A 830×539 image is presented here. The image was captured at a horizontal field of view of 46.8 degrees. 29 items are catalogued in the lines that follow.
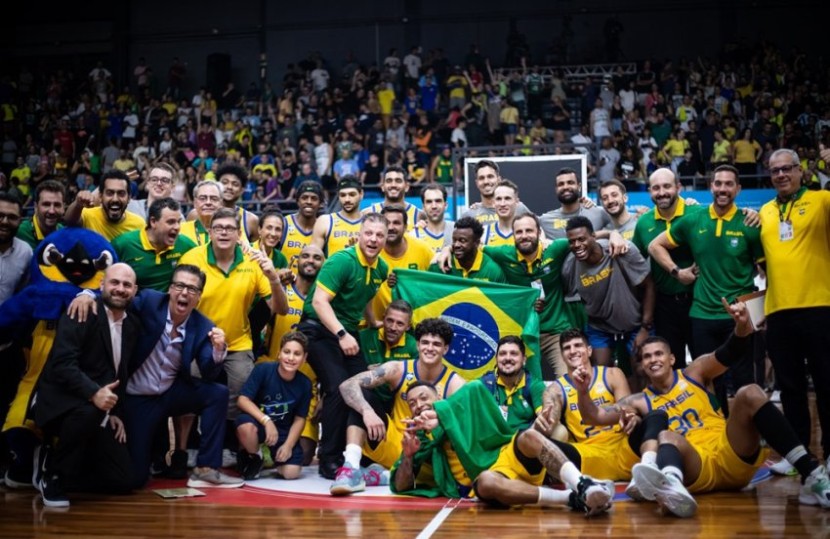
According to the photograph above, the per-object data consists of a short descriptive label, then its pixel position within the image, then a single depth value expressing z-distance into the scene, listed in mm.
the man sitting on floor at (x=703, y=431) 5379
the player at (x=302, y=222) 8164
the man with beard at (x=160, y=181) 7594
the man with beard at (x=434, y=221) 8234
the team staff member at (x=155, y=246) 6863
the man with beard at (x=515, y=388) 6496
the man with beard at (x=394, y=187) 8359
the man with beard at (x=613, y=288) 7160
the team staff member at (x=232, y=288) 6871
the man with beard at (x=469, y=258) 7266
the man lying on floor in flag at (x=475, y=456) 5562
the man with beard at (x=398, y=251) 7398
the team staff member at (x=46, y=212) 6867
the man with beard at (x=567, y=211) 7828
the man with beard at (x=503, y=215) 7707
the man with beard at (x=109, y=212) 6938
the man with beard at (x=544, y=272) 7242
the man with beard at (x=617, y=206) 7613
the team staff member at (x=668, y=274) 7238
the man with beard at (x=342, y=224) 8047
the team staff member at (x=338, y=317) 6766
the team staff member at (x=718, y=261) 6852
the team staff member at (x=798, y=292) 6176
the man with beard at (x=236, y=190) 8031
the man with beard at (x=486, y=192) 8391
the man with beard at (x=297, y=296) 7621
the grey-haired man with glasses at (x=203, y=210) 7547
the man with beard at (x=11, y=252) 6406
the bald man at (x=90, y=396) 5922
